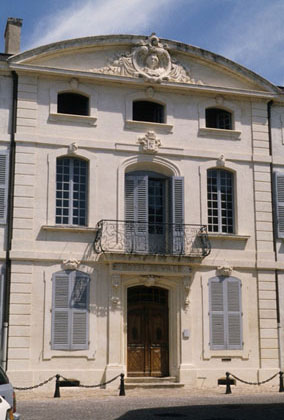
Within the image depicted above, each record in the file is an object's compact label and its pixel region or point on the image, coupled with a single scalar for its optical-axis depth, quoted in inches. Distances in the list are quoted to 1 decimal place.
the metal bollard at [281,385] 809.5
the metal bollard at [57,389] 734.5
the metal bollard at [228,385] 776.9
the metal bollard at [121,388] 753.6
